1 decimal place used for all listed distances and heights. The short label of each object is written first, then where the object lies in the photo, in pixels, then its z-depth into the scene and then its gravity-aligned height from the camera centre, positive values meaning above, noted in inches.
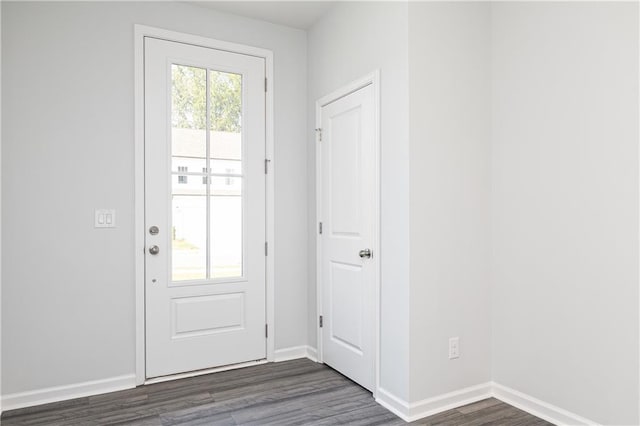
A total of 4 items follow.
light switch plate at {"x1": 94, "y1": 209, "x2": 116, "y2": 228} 110.0 -2.3
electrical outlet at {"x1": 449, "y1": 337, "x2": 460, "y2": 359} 101.0 -33.1
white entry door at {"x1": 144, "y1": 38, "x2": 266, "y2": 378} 117.2 +0.7
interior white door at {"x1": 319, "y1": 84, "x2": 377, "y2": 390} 108.3 -6.9
